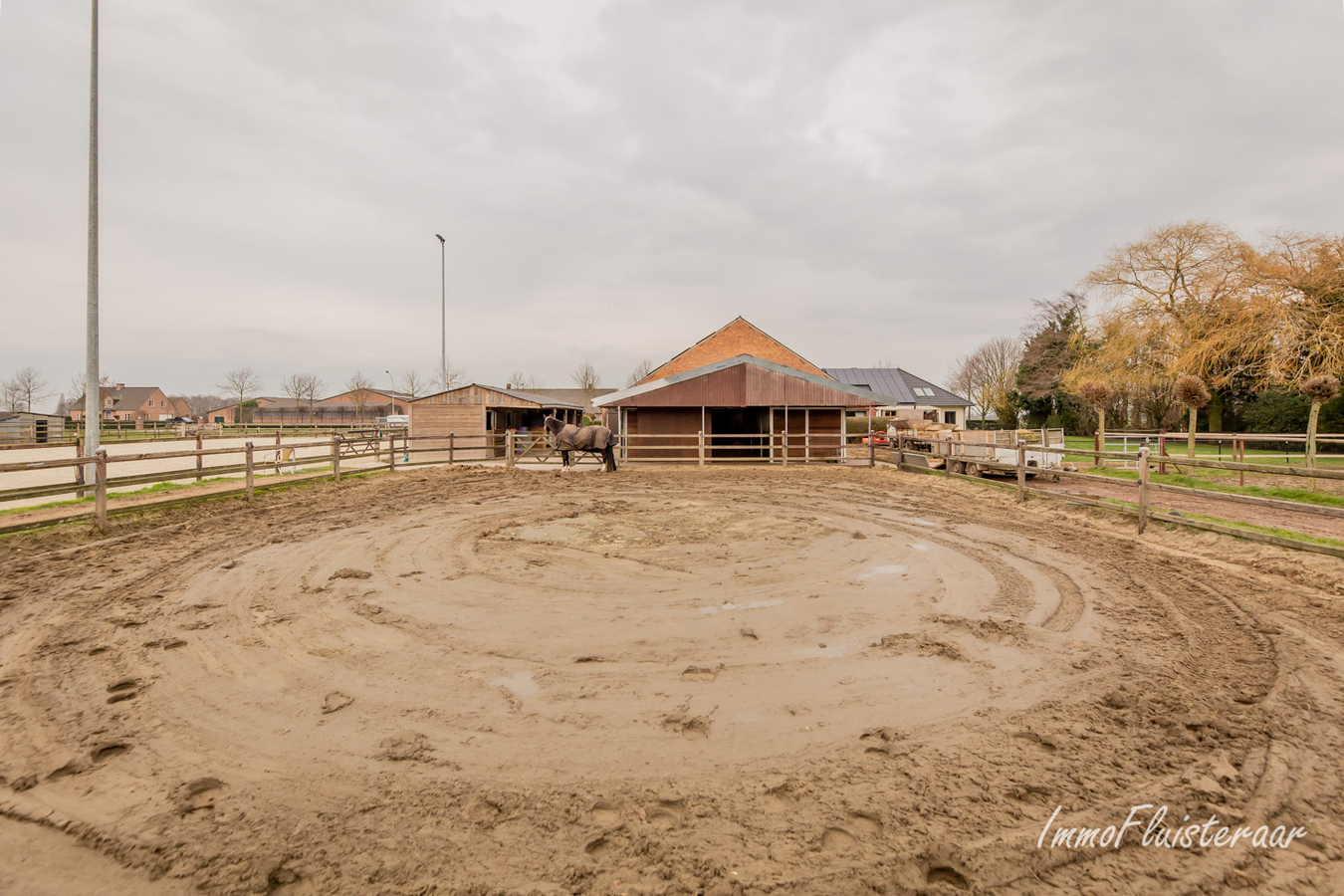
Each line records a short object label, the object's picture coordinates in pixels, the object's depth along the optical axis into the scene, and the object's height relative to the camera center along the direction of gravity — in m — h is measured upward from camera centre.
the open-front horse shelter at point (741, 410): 19.67 +0.97
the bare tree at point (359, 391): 65.06 +4.87
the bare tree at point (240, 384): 72.50 +5.89
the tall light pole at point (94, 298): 11.70 +2.66
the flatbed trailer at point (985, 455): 14.76 -0.45
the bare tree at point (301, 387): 72.38 +5.67
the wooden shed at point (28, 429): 27.73 -0.07
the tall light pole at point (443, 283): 27.92 +7.39
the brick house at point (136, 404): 76.56 +3.55
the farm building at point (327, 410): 71.56 +2.73
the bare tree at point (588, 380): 82.58 +7.87
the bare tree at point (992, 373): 47.50 +5.80
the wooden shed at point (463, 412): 23.83 +0.86
